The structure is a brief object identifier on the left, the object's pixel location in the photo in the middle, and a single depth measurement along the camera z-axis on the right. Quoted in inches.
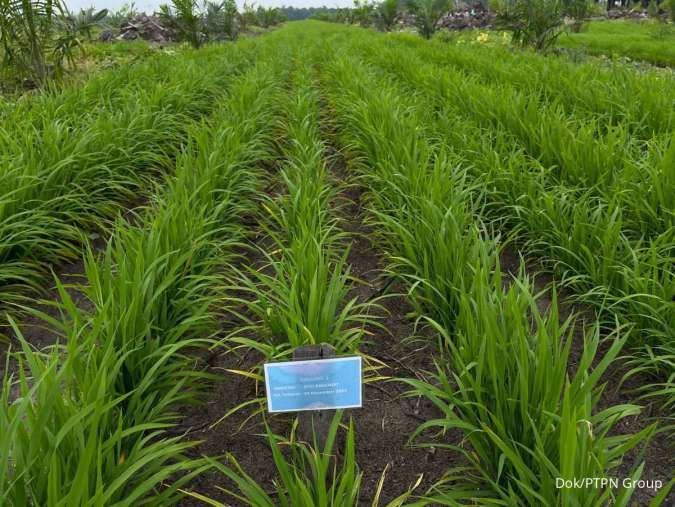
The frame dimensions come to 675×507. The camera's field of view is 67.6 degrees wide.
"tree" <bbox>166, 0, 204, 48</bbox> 441.7
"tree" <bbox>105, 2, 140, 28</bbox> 720.3
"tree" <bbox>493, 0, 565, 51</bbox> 340.5
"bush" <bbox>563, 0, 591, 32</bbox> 348.6
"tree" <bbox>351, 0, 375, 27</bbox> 1289.9
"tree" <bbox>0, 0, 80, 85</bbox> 196.5
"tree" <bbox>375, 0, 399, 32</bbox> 854.2
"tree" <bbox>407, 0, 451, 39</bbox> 589.8
